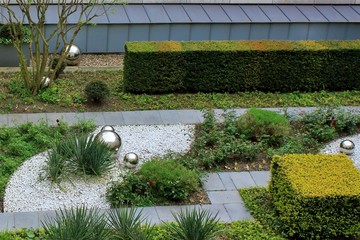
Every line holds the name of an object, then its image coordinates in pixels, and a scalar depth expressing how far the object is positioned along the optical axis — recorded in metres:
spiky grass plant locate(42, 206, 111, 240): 9.35
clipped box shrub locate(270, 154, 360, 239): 10.48
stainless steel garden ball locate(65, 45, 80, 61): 16.62
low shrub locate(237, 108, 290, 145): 13.48
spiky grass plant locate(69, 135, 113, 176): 11.79
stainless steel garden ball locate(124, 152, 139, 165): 12.20
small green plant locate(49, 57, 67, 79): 15.71
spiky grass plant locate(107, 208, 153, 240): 9.76
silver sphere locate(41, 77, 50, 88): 14.98
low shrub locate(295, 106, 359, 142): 13.89
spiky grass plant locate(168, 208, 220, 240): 9.80
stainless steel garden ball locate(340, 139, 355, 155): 13.23
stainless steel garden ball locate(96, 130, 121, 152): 12.26
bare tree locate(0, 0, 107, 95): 14.54
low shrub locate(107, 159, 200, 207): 11.28
